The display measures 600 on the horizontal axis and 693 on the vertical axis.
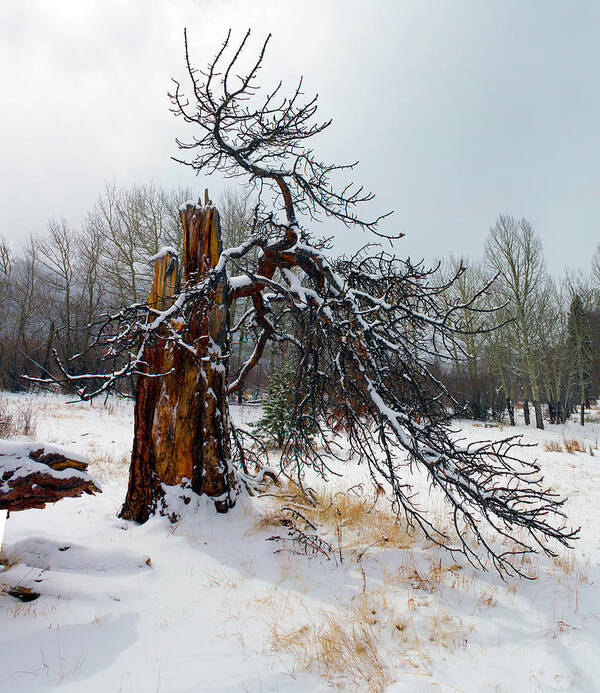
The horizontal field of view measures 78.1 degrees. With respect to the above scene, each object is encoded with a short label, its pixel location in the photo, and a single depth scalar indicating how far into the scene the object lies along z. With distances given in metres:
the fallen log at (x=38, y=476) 2.38
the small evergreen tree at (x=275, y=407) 10.08
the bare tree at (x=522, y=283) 20.61
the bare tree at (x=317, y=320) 3.19
